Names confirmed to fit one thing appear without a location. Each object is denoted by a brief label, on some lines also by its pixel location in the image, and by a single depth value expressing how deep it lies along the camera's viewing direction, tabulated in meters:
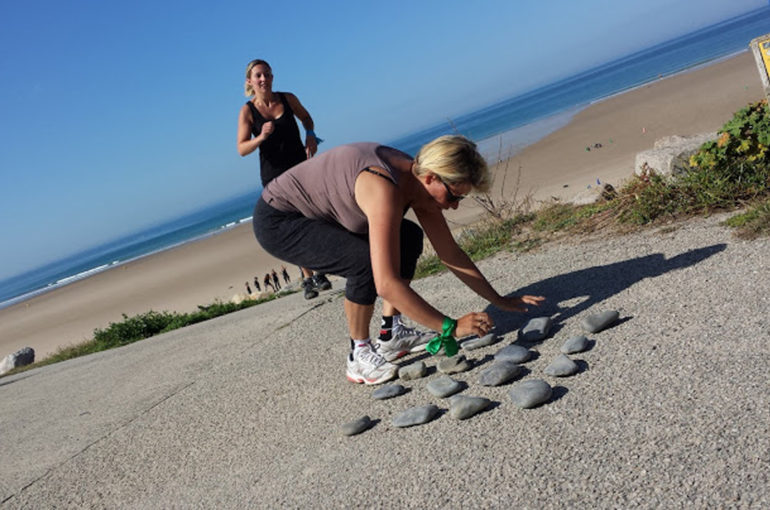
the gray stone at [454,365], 3.45
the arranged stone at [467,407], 2.89
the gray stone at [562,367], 2.98
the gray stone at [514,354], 3.30
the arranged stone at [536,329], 3.52
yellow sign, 4.51
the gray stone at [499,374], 3.11
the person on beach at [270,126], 5.43
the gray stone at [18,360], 10.67
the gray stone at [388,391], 3.41
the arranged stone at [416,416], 2.98
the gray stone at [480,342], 3.71
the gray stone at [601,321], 3.37
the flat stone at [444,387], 3.20
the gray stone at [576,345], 3.20
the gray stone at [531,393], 2.78
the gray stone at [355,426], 3.11
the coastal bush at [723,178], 4.57
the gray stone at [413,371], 3.55
